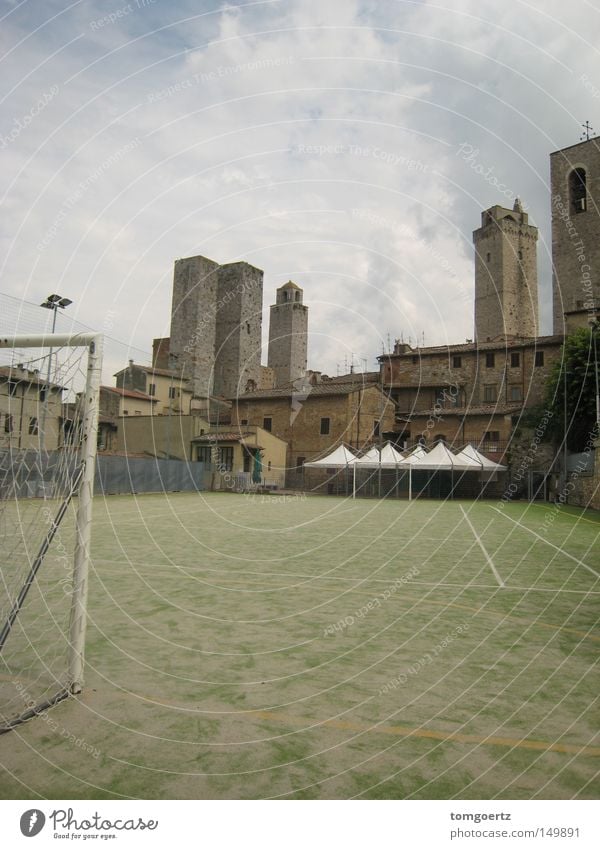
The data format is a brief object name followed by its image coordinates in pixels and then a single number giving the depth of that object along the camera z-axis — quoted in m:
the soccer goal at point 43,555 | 4.36
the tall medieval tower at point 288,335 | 72.50
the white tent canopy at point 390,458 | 33.09
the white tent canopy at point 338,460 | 33.06
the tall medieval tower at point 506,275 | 69.06
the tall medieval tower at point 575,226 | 52.16
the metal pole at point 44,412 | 6.99
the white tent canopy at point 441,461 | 32.34
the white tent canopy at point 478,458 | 34.38
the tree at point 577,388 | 33.72
